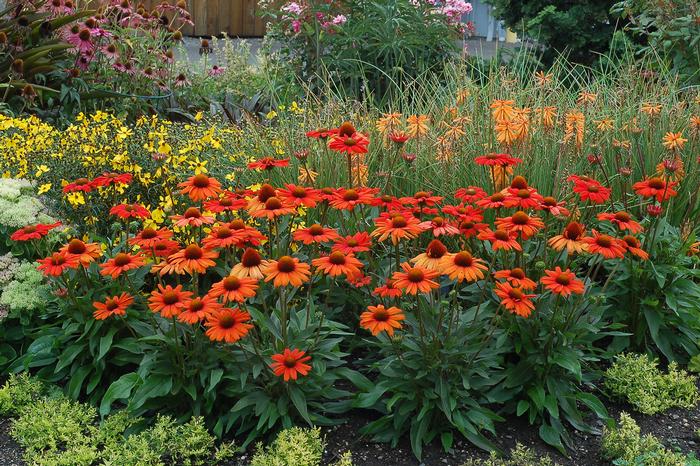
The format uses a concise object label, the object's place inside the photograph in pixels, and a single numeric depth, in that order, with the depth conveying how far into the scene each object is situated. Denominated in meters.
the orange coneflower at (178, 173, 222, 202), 2.89
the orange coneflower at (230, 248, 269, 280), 2.56
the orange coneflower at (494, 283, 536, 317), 2.55
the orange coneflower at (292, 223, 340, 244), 2.75
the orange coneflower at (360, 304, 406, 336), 2.52
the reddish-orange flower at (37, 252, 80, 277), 2.72
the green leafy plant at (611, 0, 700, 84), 5.89
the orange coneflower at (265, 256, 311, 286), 2.48
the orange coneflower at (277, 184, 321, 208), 2.82
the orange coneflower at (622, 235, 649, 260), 2.80
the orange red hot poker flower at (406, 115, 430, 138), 4.12
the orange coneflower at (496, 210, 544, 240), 2.75
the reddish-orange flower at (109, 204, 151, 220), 2.98
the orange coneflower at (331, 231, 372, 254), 2.77
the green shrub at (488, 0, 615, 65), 8.80
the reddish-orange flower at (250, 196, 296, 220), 2.67
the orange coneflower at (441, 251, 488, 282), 2.47
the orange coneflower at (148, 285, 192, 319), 2.55
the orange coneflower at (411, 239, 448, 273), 2.58
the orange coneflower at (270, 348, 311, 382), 2.56
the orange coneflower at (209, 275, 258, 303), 2.46
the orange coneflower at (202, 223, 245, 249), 2.62
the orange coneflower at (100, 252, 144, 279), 2.72
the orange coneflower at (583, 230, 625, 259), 2.66
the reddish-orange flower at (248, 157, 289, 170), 3.05
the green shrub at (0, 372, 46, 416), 3.17
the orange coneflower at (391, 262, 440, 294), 2.49
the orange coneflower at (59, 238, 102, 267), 2.80
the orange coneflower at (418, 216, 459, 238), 2.72
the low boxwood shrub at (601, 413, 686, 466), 2.75
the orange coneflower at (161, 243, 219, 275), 2.62
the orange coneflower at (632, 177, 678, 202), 3.07
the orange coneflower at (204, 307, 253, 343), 2.49
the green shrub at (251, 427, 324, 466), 2.64
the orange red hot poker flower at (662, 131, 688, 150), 3.79
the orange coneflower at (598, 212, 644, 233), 2.77
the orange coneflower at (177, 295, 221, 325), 2.51
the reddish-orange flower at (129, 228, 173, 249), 2.80
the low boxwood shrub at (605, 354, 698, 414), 3.21
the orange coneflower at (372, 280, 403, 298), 2.69
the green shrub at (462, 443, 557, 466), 2.74
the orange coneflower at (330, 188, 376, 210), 2.86
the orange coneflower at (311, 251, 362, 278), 2.60
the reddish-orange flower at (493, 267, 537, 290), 2.61
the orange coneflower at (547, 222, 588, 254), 2.73
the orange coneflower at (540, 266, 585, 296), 2.57
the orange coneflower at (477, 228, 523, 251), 2.62
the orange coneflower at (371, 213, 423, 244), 2.67
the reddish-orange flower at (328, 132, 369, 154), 2.99
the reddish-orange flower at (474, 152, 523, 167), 3.11
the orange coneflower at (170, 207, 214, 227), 2.81
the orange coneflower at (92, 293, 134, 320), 2.75
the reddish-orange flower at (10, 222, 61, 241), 2.95
